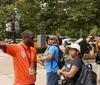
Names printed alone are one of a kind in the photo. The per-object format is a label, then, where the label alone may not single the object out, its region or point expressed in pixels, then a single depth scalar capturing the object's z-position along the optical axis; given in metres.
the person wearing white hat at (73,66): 2.48
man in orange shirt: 2.69
